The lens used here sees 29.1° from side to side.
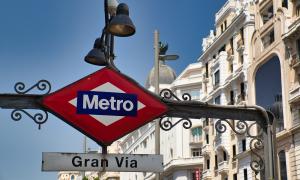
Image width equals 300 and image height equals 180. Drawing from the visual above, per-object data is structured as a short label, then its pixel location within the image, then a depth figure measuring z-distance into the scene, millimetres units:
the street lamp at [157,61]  20422
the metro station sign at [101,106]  6328
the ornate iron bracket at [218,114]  6973
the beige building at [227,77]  45750
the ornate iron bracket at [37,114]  6465
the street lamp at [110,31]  6961
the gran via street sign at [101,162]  6285
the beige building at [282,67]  36969
